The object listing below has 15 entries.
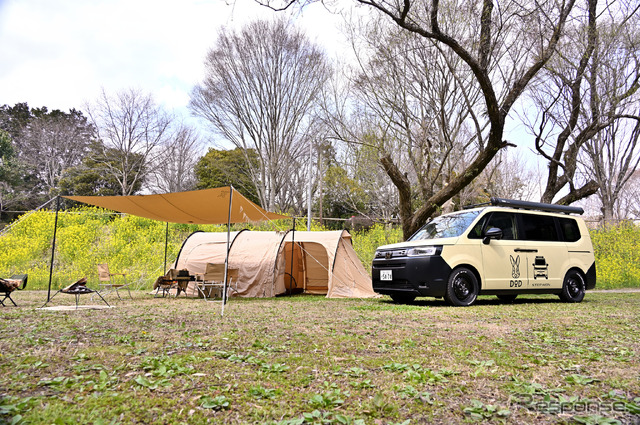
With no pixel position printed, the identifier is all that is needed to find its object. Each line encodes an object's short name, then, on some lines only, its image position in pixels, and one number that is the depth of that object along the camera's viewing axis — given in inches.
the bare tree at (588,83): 400.2
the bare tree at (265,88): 637.9
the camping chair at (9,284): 297.1
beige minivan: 293.1
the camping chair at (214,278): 389.4
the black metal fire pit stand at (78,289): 296.0
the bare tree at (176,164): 969.5
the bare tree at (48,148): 1095.6
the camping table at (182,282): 386.3
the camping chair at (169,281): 395.5
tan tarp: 328.2
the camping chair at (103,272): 381.5
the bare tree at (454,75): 361.4
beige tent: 418.9
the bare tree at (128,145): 901.2
